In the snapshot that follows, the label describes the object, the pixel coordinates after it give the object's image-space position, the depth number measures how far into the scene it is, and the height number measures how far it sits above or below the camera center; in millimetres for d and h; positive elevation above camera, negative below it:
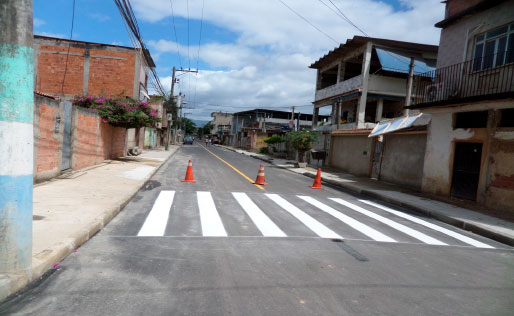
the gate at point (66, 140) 10609 -559
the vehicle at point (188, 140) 66312 -1228
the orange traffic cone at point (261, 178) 12990 -1439
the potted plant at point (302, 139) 22406 +361
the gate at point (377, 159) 18125 -415
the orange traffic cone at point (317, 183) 13405 -1482
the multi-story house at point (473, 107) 10469 +1841
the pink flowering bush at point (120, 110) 15375 +833
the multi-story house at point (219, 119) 113750 +6119
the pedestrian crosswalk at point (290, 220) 6273 -1662
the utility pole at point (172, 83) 36719 +5461
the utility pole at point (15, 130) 3119 -115
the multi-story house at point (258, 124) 52375 +3289
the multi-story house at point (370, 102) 16375 +3688
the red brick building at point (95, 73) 20047 +3309
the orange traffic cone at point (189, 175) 12680 -1562
